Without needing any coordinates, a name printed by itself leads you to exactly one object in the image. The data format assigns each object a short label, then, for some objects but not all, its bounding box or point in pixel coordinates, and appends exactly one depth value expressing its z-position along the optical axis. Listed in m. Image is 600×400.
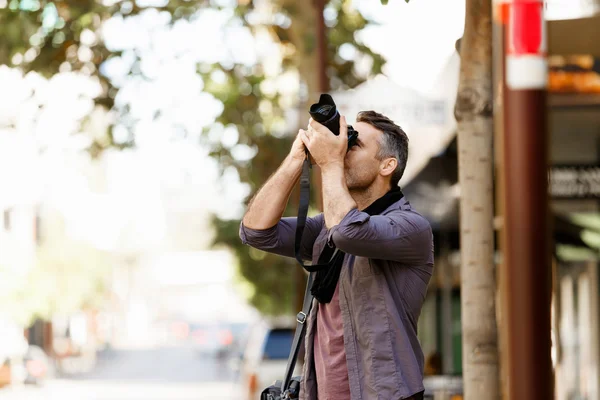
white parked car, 19.11
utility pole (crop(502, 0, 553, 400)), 4.00
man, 5.25
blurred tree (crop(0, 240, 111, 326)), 54.51
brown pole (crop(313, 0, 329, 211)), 16.48
